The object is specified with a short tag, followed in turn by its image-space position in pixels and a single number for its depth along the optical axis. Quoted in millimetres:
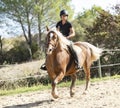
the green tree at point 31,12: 39062
